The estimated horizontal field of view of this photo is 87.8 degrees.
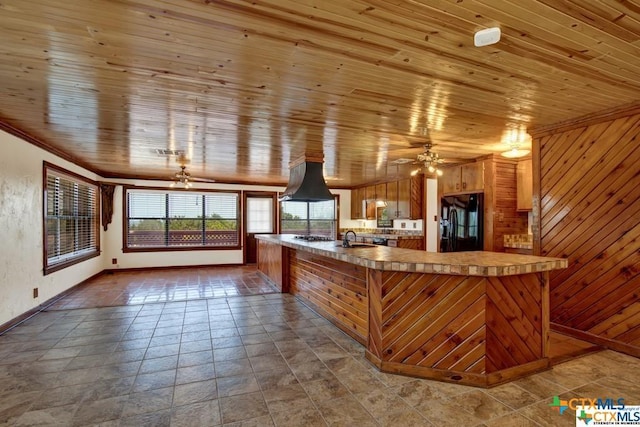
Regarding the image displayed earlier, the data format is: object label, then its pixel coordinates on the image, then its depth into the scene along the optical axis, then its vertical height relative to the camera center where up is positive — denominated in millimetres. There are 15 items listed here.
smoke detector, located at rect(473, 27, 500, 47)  1844 +987
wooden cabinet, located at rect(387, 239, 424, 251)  7094 -677
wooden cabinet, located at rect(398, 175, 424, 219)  7125 +301
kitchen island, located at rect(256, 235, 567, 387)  2523 -825
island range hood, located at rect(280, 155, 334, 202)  5008 +441
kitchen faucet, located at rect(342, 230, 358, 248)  3961 -377
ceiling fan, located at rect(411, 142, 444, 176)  4270 +684
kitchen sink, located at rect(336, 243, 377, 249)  4031 -411
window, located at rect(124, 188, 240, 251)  7953 -193
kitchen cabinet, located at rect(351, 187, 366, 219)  9188 +257
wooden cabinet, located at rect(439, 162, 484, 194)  5332 +574
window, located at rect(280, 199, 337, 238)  9328 -176
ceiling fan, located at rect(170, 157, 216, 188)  5910 +668
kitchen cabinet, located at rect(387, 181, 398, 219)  7613 +298
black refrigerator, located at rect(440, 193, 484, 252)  5273 -181
